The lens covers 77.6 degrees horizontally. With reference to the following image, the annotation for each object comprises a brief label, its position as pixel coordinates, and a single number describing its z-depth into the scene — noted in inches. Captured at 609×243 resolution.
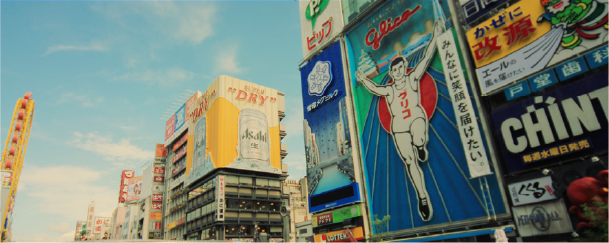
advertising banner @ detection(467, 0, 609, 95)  1009.5
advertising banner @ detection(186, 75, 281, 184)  2930.6
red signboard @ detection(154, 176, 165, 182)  3916.1
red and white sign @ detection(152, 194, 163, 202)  3775.6
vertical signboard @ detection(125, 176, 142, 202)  4499.5
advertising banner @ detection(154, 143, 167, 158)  4077.3
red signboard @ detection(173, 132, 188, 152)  3585.1
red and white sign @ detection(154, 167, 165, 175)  3958.7
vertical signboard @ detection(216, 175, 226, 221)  2655.0
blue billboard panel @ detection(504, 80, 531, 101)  1100.5
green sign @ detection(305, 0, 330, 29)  2124.8
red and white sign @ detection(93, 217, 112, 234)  5974.4
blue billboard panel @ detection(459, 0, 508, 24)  1243.2
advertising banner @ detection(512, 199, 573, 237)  985.5
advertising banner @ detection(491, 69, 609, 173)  963.3
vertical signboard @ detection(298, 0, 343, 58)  2006.6
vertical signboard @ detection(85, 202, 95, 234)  6360.2
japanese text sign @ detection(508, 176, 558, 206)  1018.7
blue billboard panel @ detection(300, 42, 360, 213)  1742.1
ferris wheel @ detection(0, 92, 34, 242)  2847.0
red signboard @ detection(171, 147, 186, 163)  3553.4
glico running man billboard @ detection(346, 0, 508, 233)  1241.4
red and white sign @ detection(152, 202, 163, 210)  3767.2
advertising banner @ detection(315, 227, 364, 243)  1590.8
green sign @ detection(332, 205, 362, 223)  1622.8
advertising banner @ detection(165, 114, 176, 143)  3927.2
